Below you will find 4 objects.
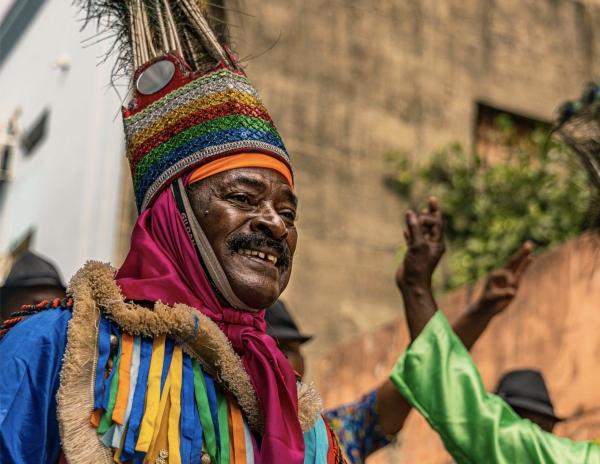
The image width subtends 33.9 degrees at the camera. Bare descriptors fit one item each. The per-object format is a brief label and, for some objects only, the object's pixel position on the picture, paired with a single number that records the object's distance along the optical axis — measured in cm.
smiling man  224
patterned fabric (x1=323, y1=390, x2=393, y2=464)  412
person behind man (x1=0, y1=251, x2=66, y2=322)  435
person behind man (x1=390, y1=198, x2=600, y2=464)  371
